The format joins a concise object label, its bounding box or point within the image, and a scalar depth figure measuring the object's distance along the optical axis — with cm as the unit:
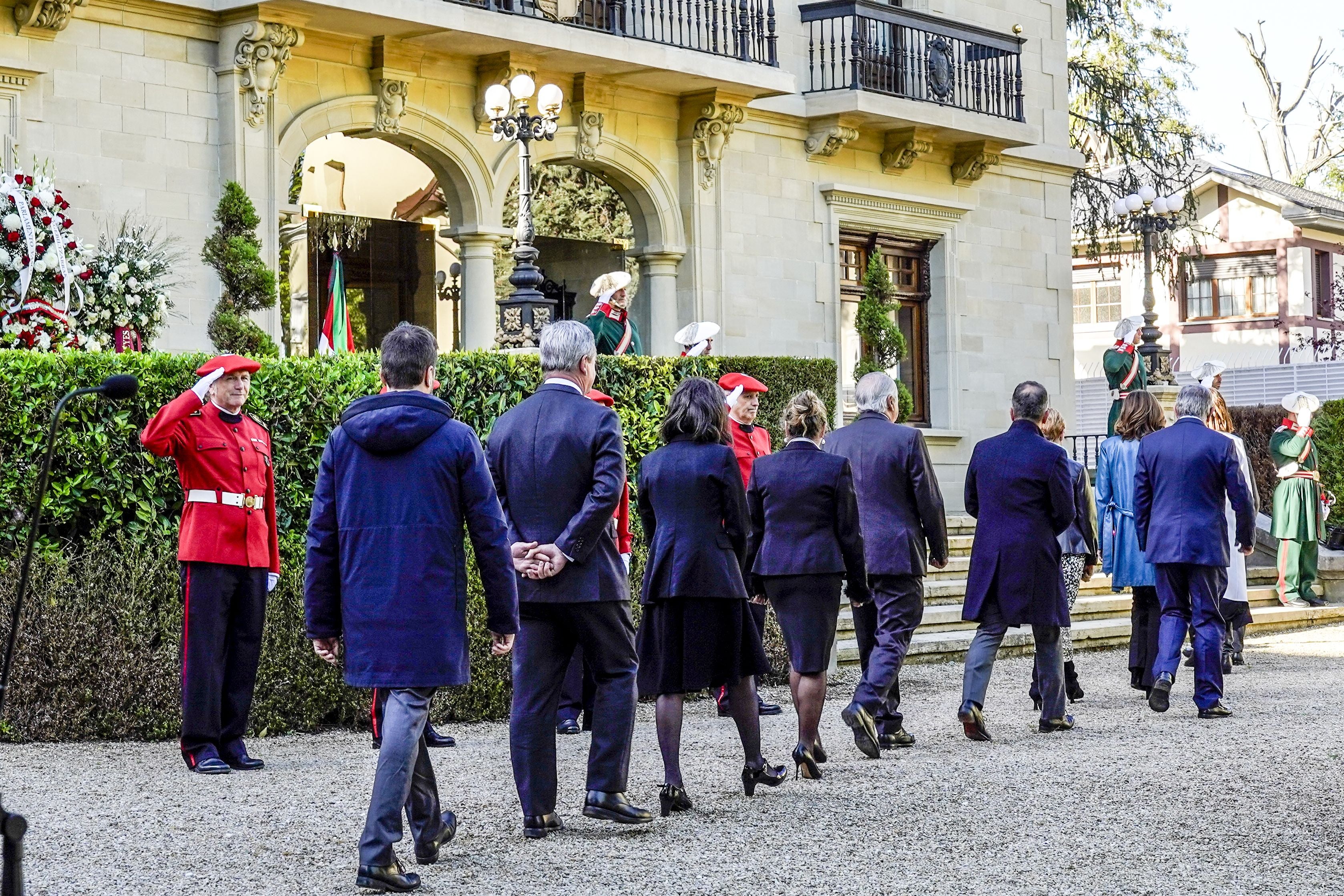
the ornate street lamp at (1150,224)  2238
